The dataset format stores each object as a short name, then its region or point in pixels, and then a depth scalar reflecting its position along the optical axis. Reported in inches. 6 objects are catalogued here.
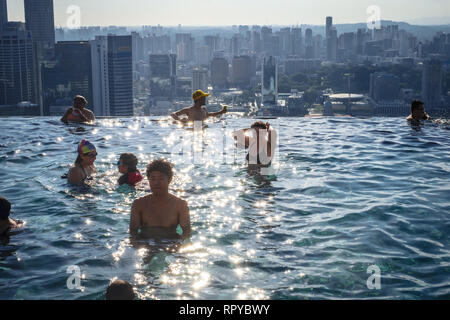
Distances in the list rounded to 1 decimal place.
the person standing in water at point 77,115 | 588.1
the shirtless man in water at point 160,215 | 241.8
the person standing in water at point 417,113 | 563.8
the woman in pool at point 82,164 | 331.3
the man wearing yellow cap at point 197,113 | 567.8
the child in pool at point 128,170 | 331.6
